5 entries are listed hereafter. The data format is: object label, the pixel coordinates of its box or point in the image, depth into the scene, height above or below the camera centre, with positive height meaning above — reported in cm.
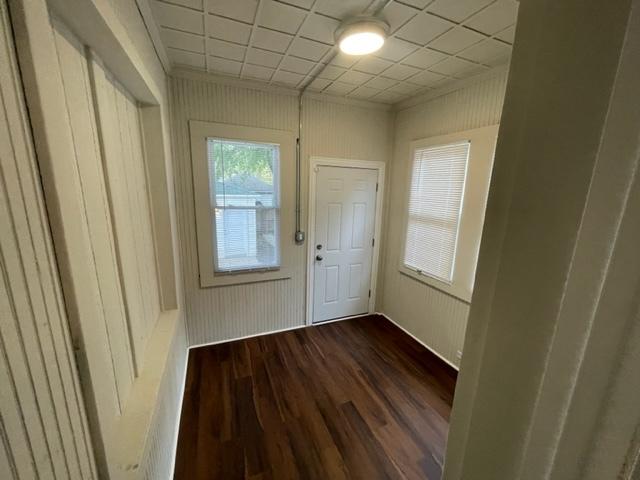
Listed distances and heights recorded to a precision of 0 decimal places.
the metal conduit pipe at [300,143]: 199 +44
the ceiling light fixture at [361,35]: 146 +89
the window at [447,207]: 217 -16
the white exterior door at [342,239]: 297 -62
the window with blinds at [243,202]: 248 -18
